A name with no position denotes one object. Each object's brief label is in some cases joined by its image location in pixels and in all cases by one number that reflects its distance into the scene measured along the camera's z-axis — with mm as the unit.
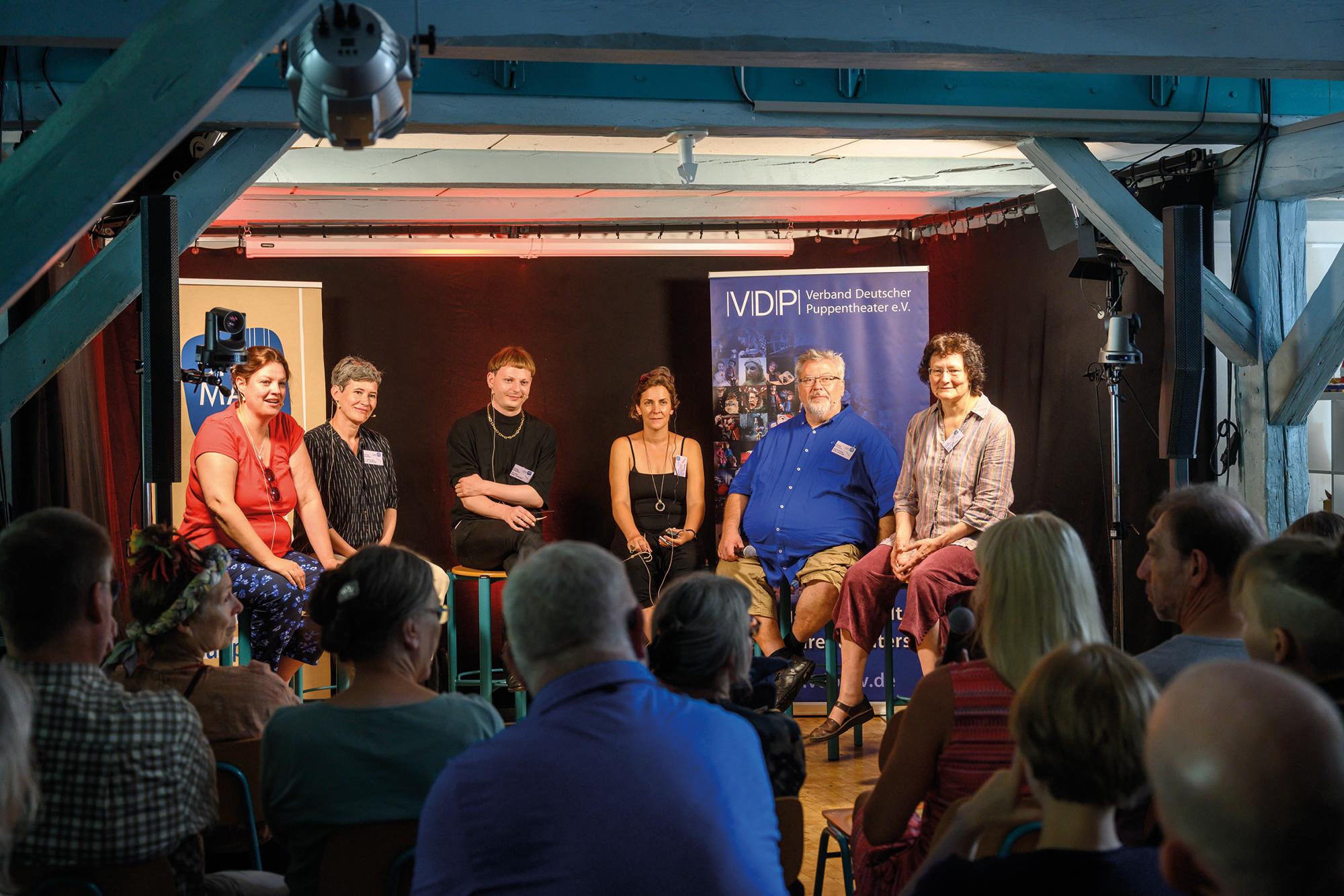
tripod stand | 4285
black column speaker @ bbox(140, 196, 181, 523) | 3215
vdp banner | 5934
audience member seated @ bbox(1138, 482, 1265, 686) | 2438
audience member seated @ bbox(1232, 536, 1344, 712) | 1898
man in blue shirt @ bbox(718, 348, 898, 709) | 5270
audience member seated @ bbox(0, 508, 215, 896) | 1823
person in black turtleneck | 5672
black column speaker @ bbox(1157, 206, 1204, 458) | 3711
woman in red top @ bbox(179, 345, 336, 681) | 4688
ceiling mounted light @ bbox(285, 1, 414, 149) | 2240
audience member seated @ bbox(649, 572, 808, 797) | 2236
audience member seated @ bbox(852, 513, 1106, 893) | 2018
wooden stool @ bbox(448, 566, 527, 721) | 5402
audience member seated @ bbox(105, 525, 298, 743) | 2439
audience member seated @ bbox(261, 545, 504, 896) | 1938
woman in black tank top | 5789
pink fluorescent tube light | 6129
